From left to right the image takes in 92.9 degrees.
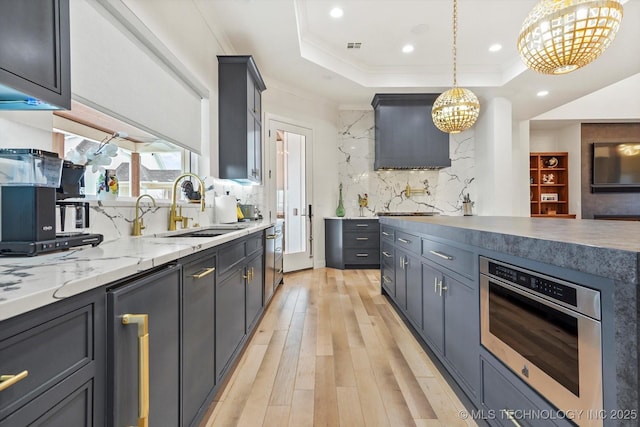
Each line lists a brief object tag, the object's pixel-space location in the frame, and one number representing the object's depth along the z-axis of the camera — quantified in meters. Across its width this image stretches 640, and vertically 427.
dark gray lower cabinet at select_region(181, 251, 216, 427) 1.23
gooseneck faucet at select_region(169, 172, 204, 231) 2.14
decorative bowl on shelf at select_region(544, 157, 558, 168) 7.30
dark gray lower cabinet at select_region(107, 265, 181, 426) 0.78
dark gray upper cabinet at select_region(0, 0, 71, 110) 0.86
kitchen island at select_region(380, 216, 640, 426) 0.69
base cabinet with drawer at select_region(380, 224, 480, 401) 1.46
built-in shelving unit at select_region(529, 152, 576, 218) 7.25
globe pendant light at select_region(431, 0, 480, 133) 3.17
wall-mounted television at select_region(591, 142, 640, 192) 6.88
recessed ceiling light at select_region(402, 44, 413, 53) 4.23
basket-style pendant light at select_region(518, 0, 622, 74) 1.75
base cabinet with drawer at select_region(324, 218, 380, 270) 5.17
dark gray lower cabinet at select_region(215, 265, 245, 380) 1.64
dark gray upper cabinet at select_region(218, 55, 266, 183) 3.42
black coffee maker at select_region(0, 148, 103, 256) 1.00
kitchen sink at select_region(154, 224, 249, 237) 2.08
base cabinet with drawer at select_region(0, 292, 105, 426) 0.52
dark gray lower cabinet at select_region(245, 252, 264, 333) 2.31
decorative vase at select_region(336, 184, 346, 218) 5.51
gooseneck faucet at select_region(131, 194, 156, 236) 1.81
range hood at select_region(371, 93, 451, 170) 5.28
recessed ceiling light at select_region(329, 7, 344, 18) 3.43
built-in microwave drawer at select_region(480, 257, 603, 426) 0.80
